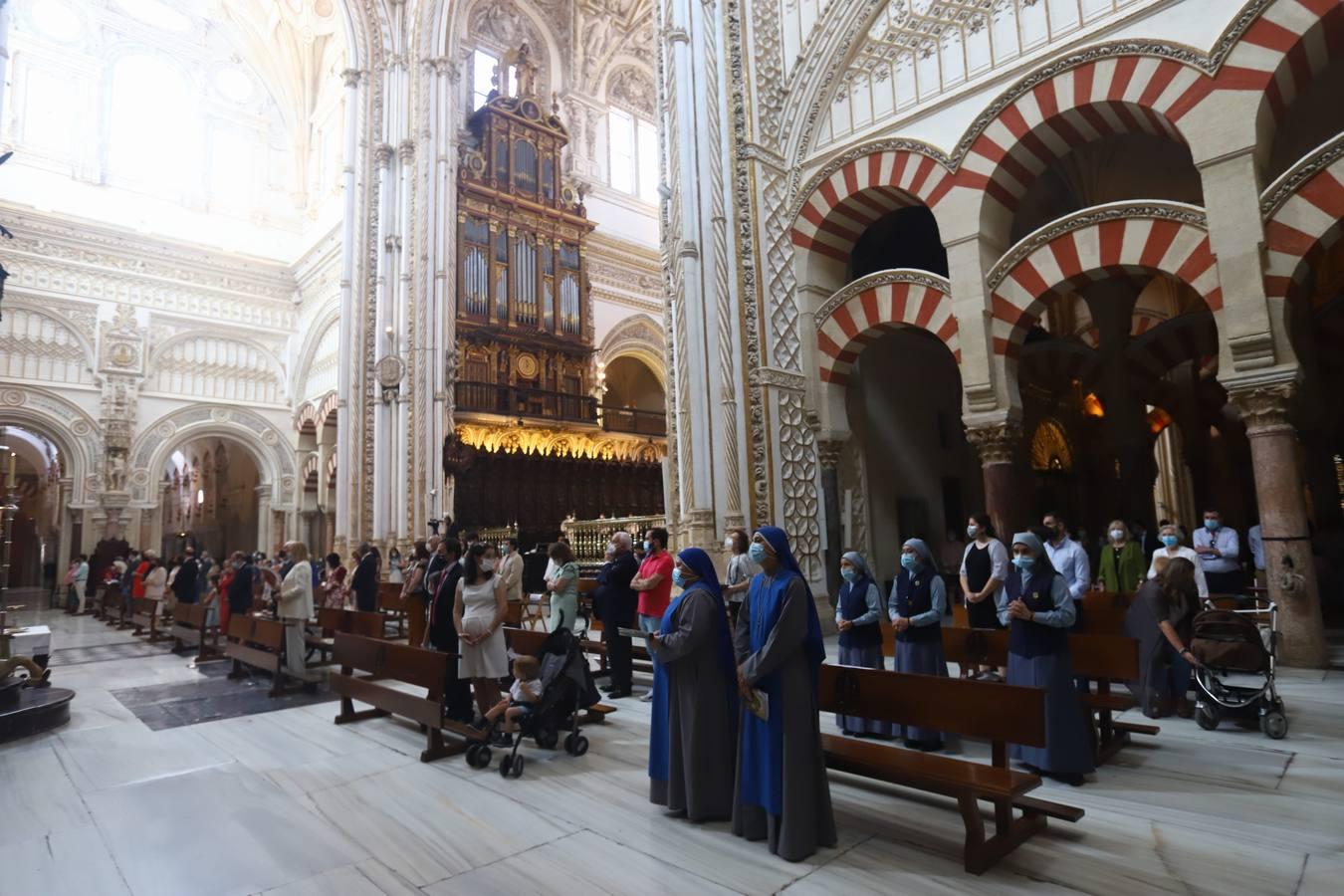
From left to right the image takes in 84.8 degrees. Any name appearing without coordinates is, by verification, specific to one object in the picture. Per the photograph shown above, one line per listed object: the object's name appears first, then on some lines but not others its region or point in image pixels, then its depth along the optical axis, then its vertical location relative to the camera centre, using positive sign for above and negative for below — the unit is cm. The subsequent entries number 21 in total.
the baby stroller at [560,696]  461 -114
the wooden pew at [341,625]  705 -102
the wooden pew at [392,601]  1020 -114
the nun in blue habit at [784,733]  310 -95
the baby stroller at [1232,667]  454 -104
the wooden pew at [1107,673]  426 -106
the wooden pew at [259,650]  683 -120
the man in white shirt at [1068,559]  556 -43
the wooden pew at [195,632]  894 -131
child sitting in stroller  458 -112
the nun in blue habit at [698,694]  346 -86
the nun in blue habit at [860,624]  495 -78
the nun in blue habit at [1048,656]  392 -84
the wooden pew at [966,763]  295 -111
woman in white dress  491 -69
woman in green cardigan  758 -67
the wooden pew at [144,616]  1085 -139
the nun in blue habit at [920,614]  485 -71
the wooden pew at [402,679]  468 -112
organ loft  1636 +399
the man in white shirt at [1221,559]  698 -57
